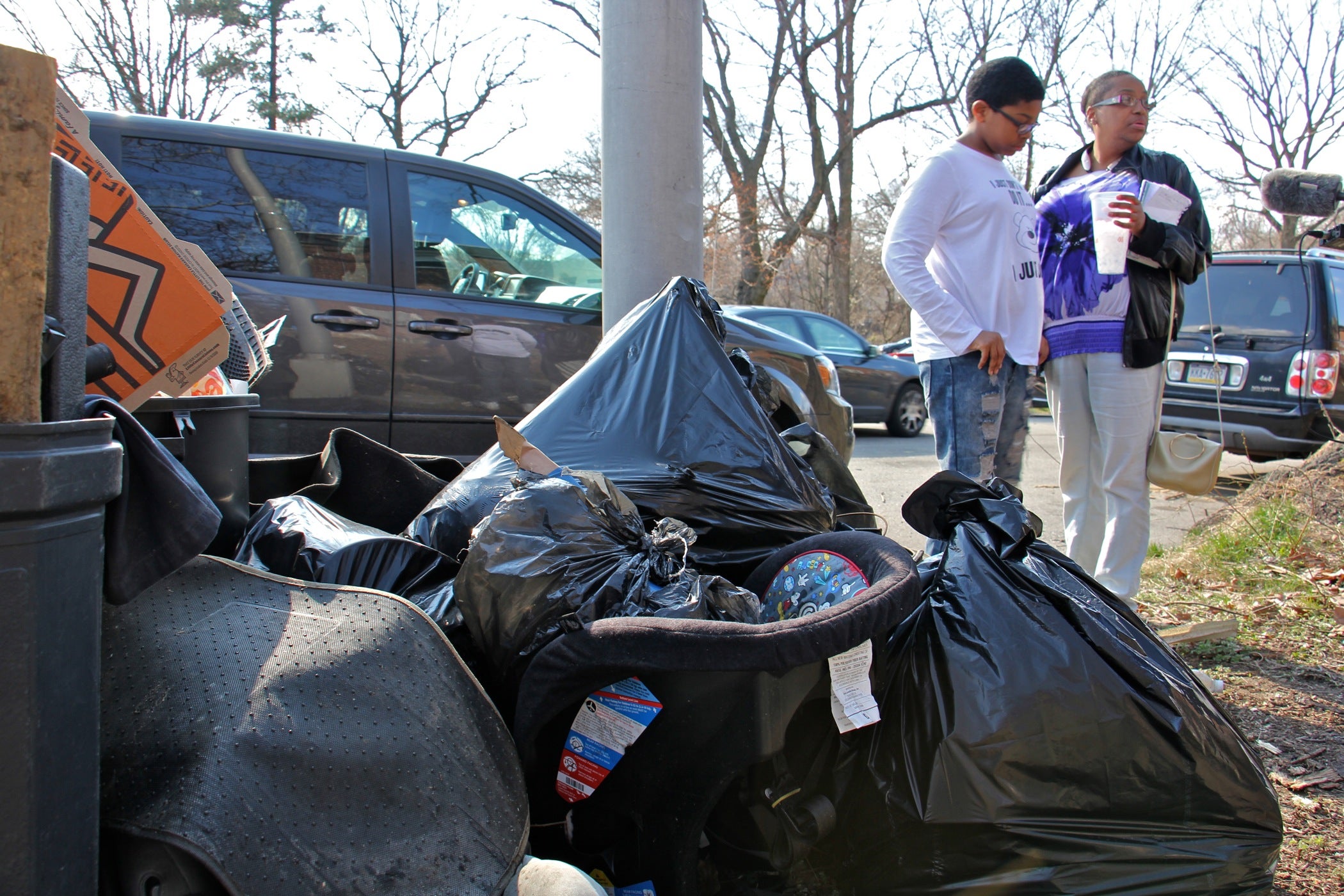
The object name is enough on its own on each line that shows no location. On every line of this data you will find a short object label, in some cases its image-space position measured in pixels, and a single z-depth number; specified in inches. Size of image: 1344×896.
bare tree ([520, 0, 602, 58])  797.9
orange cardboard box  59.5
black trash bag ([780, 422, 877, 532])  97.5
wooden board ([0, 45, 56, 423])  33.2
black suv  253.8
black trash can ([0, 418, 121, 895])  32.1
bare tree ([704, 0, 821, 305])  848.9
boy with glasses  105.3
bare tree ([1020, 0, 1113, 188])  876.0
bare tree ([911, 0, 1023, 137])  852.0
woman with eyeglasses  113.3
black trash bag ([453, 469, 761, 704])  60.1
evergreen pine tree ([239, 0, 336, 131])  779.4
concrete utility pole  118.2
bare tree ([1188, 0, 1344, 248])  1028.5
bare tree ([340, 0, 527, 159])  861.2
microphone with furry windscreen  131.8
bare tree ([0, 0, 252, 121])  692.1
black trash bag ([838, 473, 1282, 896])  61.1
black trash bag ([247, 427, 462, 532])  89.6
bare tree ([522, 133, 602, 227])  946.7
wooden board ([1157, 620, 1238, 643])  116.8
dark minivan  146.0
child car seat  51.7
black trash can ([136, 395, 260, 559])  68.5
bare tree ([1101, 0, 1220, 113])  979.3
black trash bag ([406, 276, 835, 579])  77.2
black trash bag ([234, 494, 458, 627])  67.5
